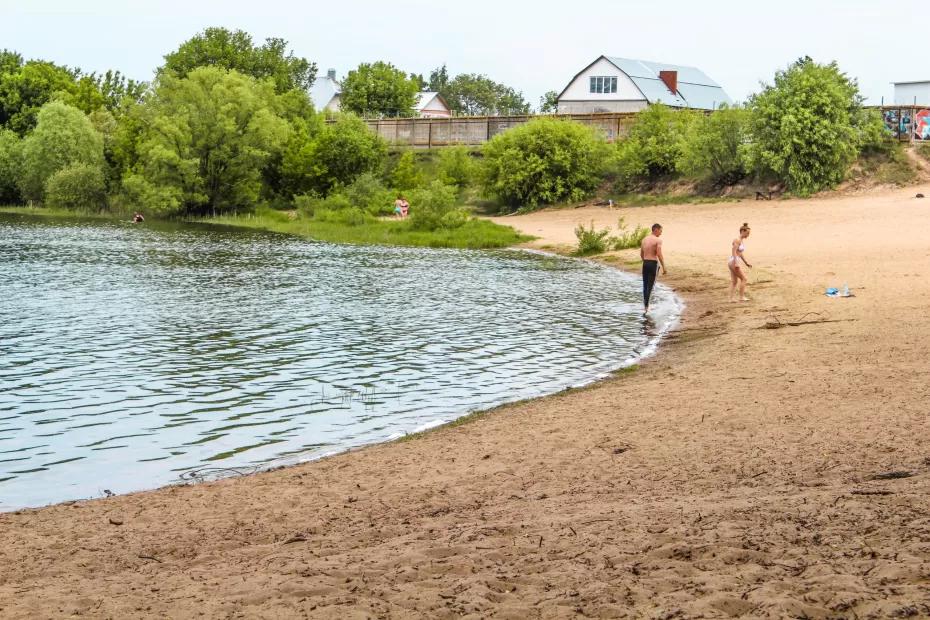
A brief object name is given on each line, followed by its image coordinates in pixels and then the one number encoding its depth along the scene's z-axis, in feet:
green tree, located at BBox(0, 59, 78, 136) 292.81
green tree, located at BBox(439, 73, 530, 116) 510.99
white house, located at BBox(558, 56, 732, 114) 277.44
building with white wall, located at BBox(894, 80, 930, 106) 236.63
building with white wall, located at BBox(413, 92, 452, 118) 416.87
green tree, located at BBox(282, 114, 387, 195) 240.32
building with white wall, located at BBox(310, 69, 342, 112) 421.59
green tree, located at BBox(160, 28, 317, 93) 348.79
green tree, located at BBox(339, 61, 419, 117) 370.53
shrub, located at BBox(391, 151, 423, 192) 229.66
